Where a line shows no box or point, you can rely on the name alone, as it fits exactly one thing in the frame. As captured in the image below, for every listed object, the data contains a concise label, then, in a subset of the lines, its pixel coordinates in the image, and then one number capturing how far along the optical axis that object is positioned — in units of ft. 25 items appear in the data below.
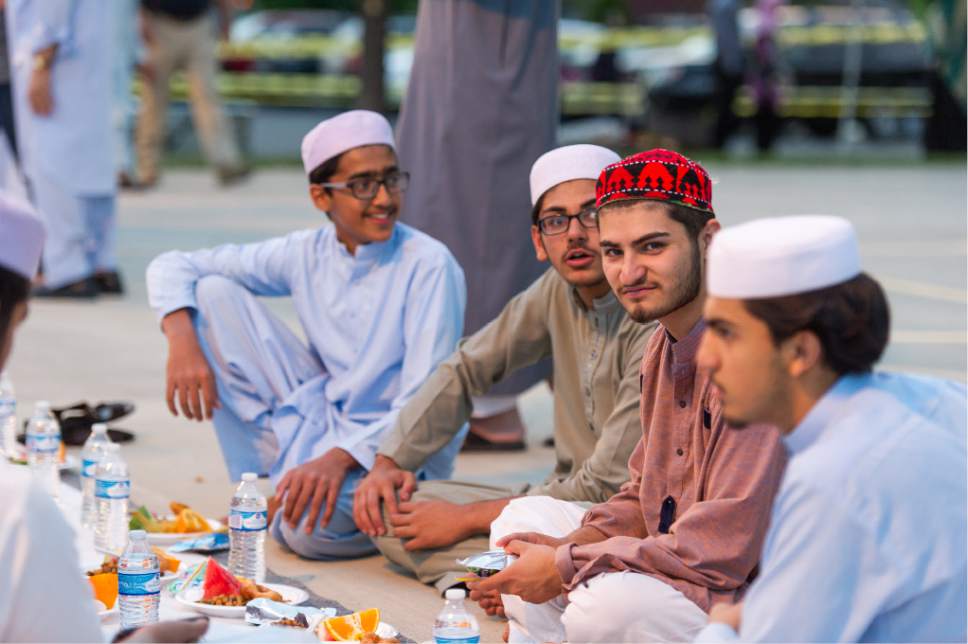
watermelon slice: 24.22
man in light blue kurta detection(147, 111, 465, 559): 28.51
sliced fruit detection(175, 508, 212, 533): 28.46
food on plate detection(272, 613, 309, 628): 23.06
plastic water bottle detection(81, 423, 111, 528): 28.44
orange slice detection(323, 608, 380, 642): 22.52
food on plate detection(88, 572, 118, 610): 23.74
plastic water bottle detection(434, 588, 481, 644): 20.53
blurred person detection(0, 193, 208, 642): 13.80
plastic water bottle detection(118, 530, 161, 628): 22.43
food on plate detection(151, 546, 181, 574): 26.00
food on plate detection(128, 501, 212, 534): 28.20
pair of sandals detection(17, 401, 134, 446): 34.15
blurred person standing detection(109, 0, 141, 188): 75.96
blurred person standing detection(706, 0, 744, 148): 112.02
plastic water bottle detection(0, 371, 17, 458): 31.10
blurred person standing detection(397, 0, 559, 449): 34.82
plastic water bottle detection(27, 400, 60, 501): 30.57
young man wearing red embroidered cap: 19.18
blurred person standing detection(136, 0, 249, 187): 79.35
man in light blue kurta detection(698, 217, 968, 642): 14.09
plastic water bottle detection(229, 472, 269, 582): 25.48
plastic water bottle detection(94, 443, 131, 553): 27.15
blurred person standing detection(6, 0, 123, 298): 49.69
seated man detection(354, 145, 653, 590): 25.00
